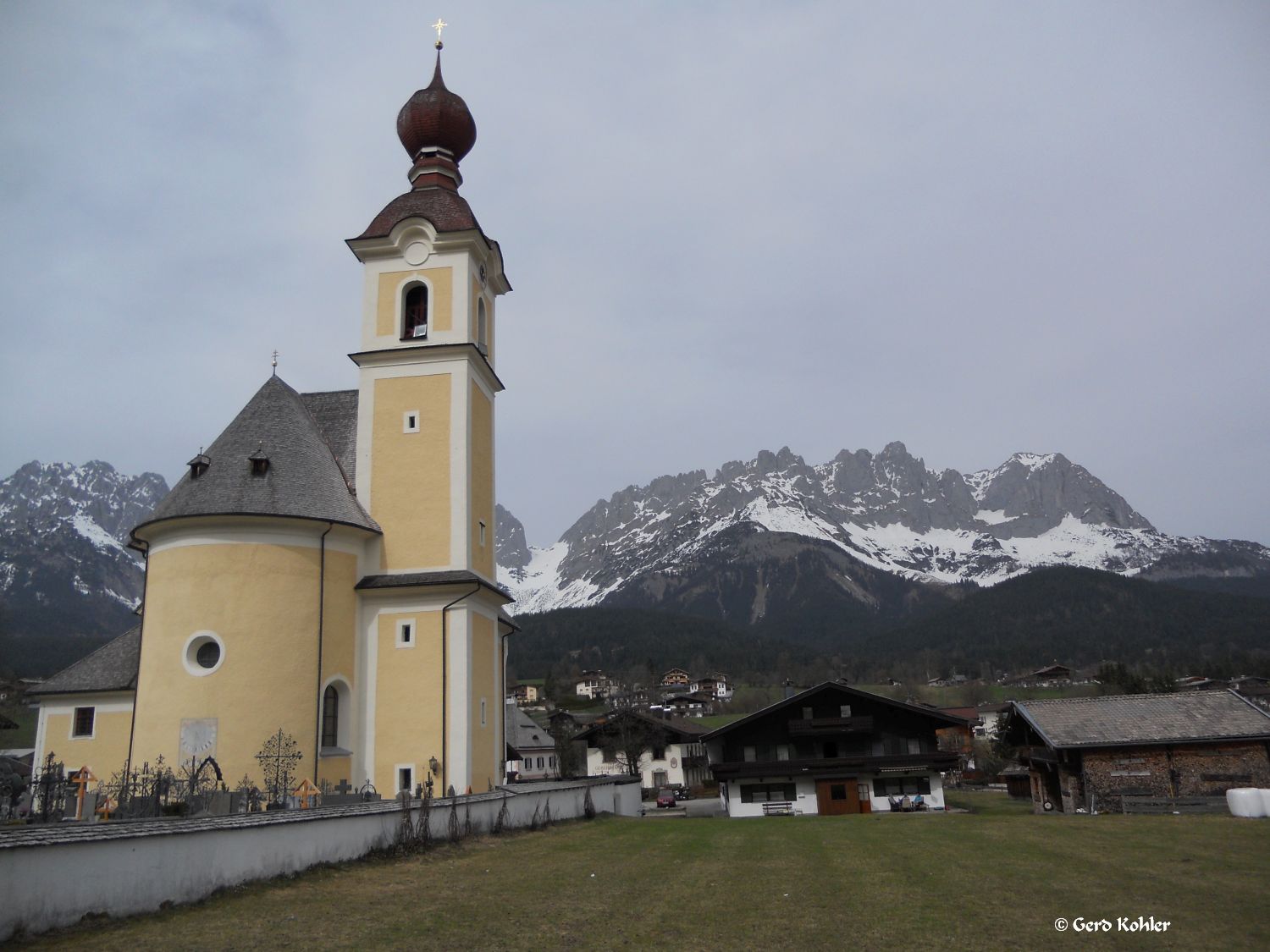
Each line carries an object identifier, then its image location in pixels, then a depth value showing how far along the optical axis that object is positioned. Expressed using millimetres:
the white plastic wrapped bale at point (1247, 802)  26344
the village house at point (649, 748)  68500
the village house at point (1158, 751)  31797
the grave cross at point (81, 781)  20598
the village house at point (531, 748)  74250
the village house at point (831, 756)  42000
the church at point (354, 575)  24000
